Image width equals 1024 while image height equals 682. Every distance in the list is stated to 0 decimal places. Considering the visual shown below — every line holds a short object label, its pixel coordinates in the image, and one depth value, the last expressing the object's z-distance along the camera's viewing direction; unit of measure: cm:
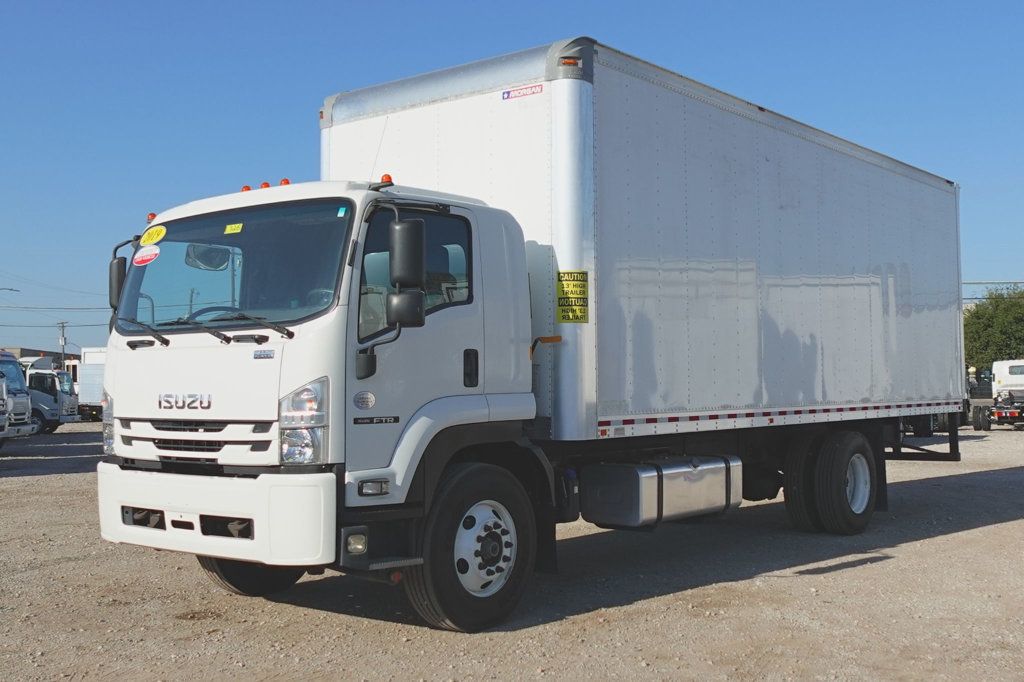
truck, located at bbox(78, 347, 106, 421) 4359
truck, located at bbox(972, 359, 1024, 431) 3141
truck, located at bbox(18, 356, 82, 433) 3456
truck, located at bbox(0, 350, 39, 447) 2494
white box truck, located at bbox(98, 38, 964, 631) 611
